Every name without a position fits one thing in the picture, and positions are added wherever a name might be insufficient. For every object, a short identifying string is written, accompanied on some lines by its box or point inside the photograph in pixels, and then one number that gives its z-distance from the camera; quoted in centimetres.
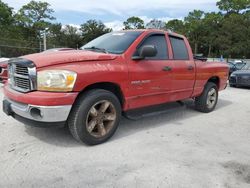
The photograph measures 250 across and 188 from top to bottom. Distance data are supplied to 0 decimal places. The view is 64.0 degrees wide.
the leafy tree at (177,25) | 5000
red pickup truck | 272
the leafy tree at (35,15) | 3358
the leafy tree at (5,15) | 3162
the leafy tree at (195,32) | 4683
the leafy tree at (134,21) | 5614
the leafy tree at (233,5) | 4982
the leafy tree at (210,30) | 4382
